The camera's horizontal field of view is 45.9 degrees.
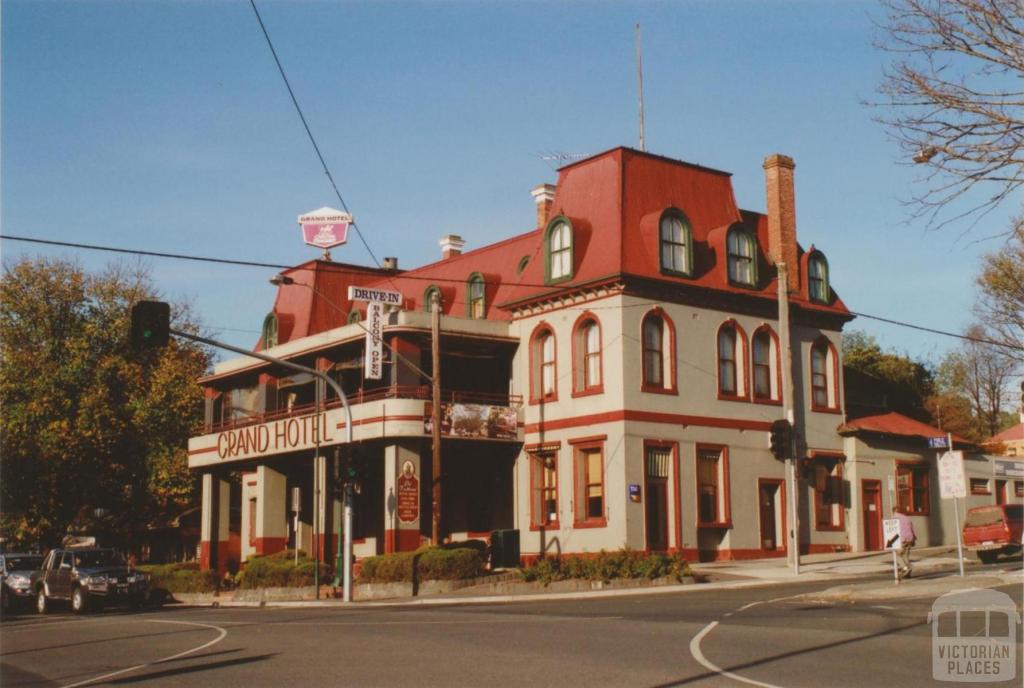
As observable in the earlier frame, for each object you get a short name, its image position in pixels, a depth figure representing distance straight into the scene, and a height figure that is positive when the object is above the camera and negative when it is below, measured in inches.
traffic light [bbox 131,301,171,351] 907.4 +147.5
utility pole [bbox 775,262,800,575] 1273.1 +124.2
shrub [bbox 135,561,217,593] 1675.7 -79.9
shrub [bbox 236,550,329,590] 1473.9 -63.8
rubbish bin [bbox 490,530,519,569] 1493.6 -37.8
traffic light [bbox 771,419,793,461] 1263.5 +78.2
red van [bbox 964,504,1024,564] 1402.6 -18.1
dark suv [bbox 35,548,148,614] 1349.7 -64.0
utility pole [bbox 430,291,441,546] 1395.2 +106.0
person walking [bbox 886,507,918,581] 1085.4 -23.7
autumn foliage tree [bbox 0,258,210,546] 1988.2 +199.6
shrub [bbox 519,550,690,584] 1223.5 -50.2
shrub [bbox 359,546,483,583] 1343.5 -50.1
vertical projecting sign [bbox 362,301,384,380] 1525.6 +222.9
